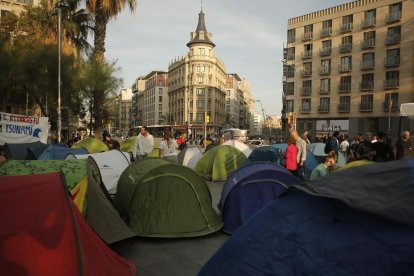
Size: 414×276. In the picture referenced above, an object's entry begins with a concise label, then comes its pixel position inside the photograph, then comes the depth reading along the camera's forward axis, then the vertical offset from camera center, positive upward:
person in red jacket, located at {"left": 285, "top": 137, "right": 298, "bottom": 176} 9.58 -0.75
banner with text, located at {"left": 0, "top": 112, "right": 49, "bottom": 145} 13.97 -0.16
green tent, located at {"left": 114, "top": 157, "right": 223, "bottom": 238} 6.59 -1.40
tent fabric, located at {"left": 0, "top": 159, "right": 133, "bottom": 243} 5.66 -1.01
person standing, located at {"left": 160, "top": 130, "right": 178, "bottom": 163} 13.35 -0.78
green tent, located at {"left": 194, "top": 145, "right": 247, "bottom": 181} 13.57 -1.28
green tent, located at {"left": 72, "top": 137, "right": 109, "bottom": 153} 15.34 -0.81
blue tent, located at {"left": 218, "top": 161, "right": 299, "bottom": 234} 6.91 -1.15
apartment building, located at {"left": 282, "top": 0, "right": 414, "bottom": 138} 42.28 +7.80
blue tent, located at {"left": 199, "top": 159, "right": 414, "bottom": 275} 2.55 -0.78
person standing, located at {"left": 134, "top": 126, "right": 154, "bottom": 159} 11.58 -0.57
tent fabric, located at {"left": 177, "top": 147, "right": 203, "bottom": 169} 15.18 -1.21
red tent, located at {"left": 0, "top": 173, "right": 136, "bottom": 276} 3.65 -1.09
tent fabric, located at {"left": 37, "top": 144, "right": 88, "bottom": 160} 10.52 -0.77
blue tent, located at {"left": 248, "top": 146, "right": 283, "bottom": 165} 14.41 -1.06
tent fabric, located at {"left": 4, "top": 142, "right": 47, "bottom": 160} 11.95 -0.88
